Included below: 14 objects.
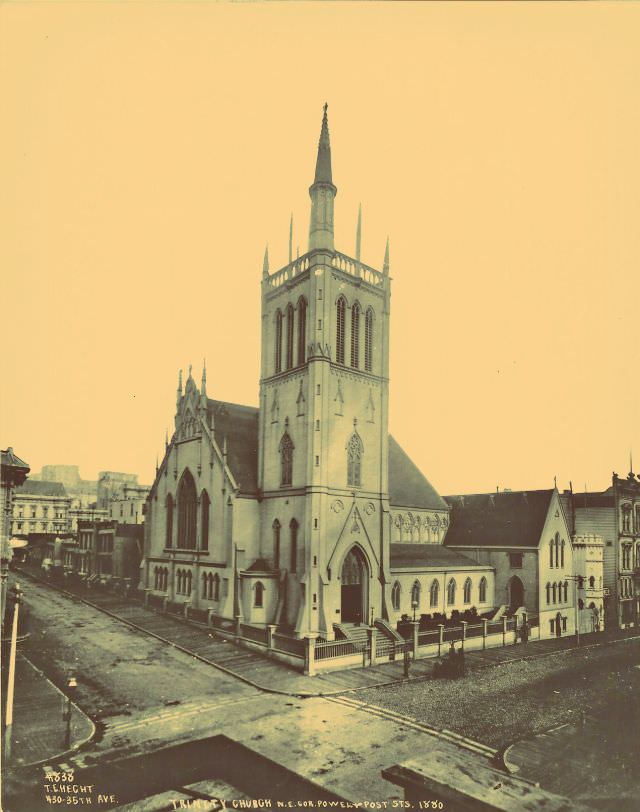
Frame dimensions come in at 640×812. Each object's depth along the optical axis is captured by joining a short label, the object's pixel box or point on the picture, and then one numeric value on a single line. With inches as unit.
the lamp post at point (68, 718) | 746.2
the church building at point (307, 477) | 1449.3
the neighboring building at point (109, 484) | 4089.8
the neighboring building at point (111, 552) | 2225.6
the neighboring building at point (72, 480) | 4975.4
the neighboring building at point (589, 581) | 1996.8
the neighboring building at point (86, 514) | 3788.1
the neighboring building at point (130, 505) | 3356.3
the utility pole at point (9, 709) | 635.5
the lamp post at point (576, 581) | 1879.4
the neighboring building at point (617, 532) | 2181.3
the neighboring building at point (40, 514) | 3174.2
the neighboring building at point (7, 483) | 882.1
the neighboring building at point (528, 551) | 1823.3
